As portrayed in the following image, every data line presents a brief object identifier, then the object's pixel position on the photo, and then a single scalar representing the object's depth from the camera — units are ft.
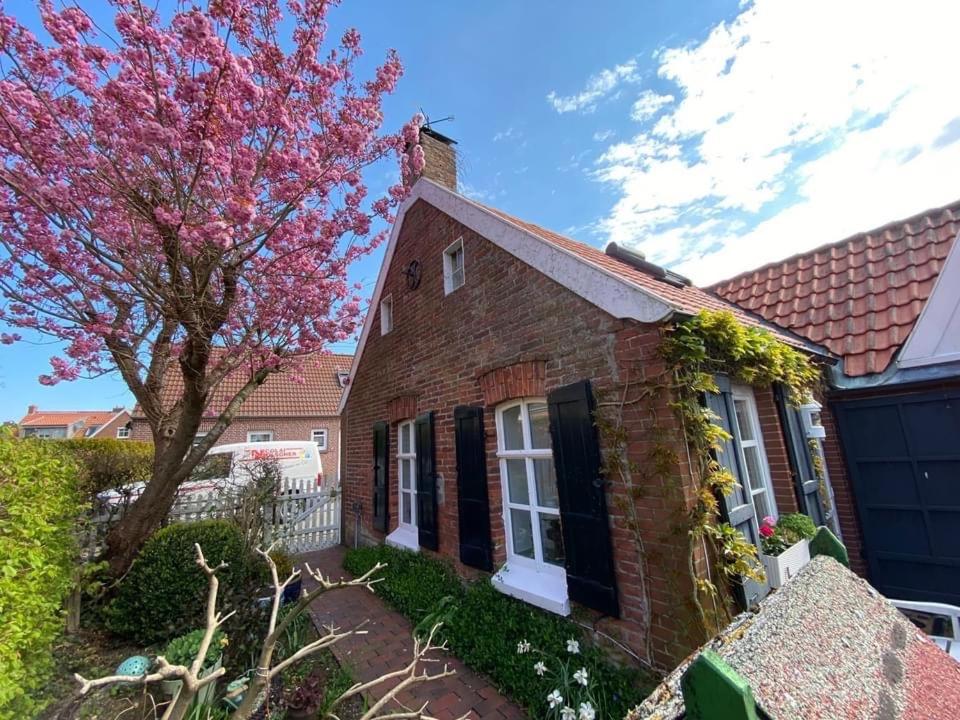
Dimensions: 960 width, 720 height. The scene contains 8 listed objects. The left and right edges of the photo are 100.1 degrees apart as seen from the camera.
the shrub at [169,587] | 14.47
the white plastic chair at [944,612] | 10.64
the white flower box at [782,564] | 11.58
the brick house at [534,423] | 11.19
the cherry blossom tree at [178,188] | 12.31
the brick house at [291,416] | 60.85
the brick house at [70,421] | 121.18
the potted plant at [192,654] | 11.07
